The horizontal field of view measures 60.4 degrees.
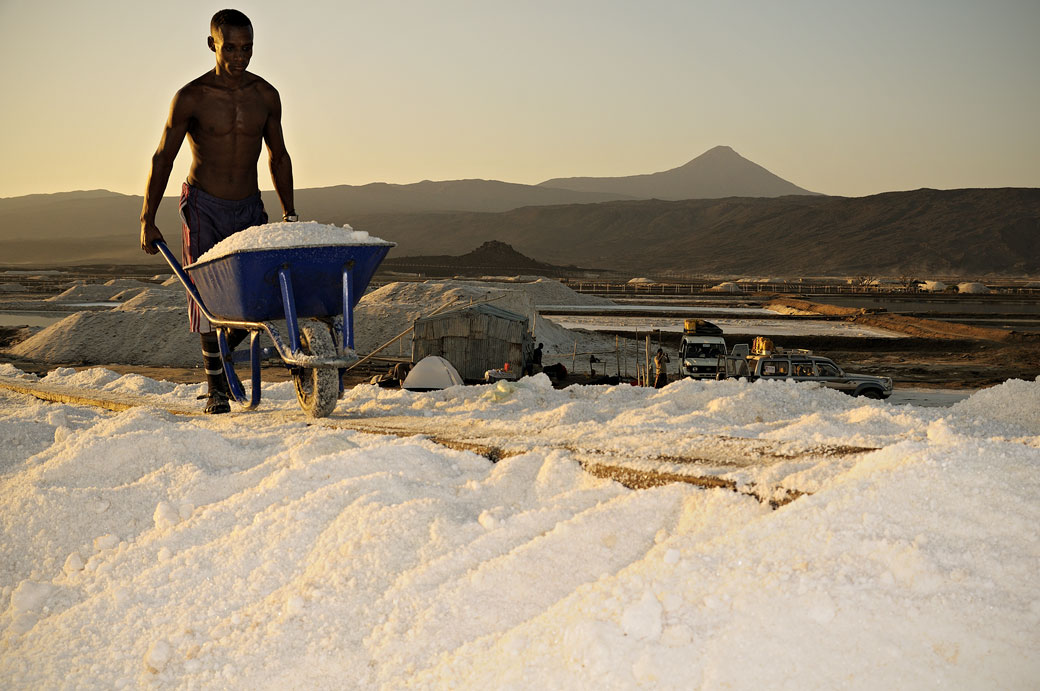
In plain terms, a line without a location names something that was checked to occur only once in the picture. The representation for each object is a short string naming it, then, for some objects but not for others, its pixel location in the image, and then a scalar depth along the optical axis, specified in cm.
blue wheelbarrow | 638
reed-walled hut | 2141
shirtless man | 690
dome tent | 1552
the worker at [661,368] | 1562
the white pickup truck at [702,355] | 2003
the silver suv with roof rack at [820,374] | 1595
